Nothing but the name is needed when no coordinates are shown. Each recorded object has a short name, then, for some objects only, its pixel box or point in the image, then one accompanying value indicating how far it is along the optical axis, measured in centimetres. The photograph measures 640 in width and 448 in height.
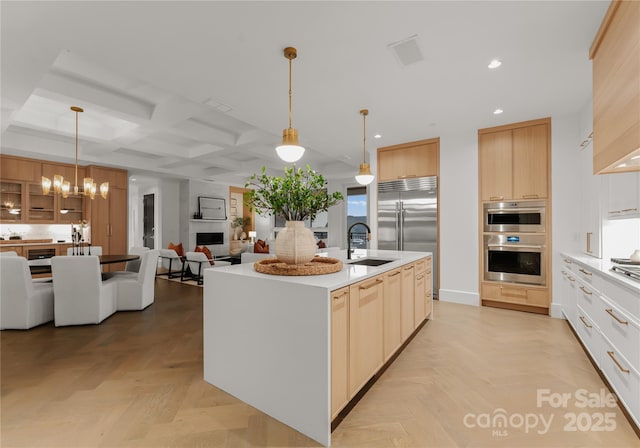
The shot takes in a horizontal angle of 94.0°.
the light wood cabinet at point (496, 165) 426
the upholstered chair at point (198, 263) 612
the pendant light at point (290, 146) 237
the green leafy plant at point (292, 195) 204
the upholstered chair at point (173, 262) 677
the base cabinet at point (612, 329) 178
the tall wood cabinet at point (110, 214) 662
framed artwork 919
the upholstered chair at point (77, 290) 363
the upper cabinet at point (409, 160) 490
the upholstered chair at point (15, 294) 348
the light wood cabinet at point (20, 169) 558
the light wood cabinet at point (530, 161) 403
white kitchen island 167
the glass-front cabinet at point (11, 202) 558
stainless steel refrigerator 487
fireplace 919
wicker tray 196
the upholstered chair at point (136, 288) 432
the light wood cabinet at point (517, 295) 405
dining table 380
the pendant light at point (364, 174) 376
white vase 206
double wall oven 407
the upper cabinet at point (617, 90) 169
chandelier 430
